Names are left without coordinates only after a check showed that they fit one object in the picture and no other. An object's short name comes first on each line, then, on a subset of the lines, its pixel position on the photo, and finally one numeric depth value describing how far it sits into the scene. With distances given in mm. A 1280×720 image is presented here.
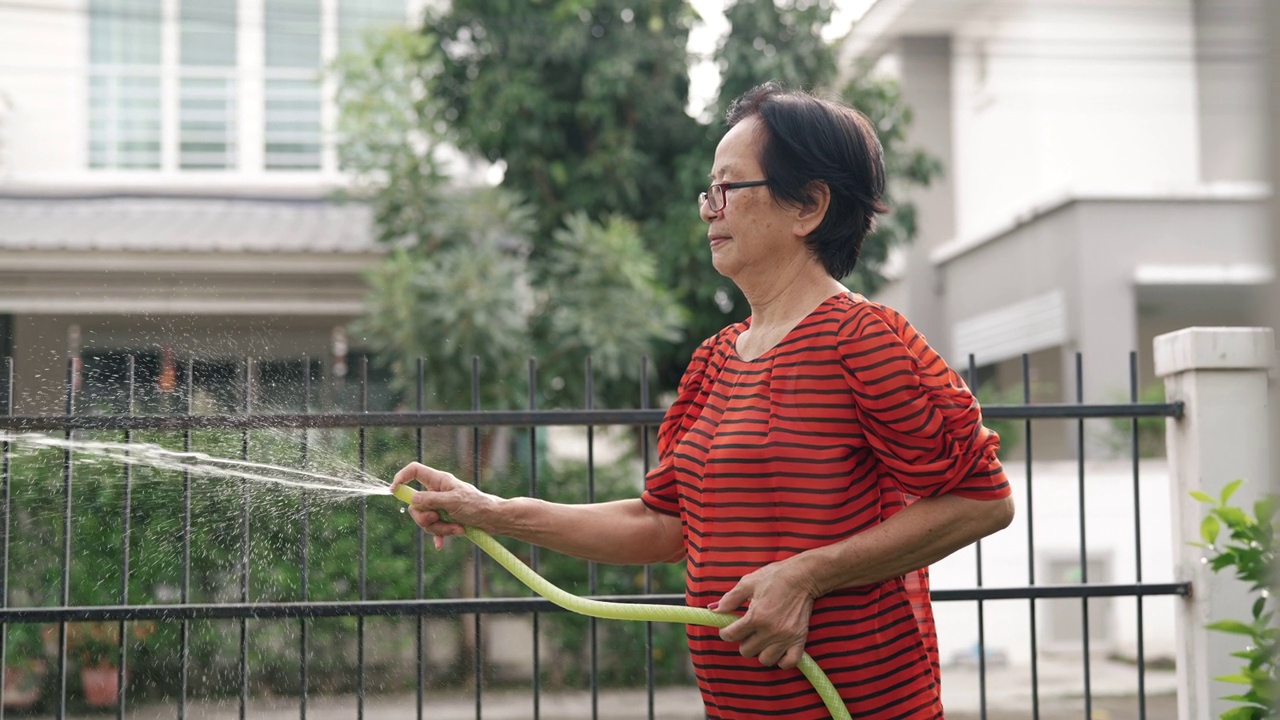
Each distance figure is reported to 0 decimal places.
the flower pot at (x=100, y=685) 8227
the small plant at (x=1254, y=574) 2504
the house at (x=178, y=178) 10633
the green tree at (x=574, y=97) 9141
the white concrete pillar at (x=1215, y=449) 3678
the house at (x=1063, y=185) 12336
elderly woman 1887
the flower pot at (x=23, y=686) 8219
